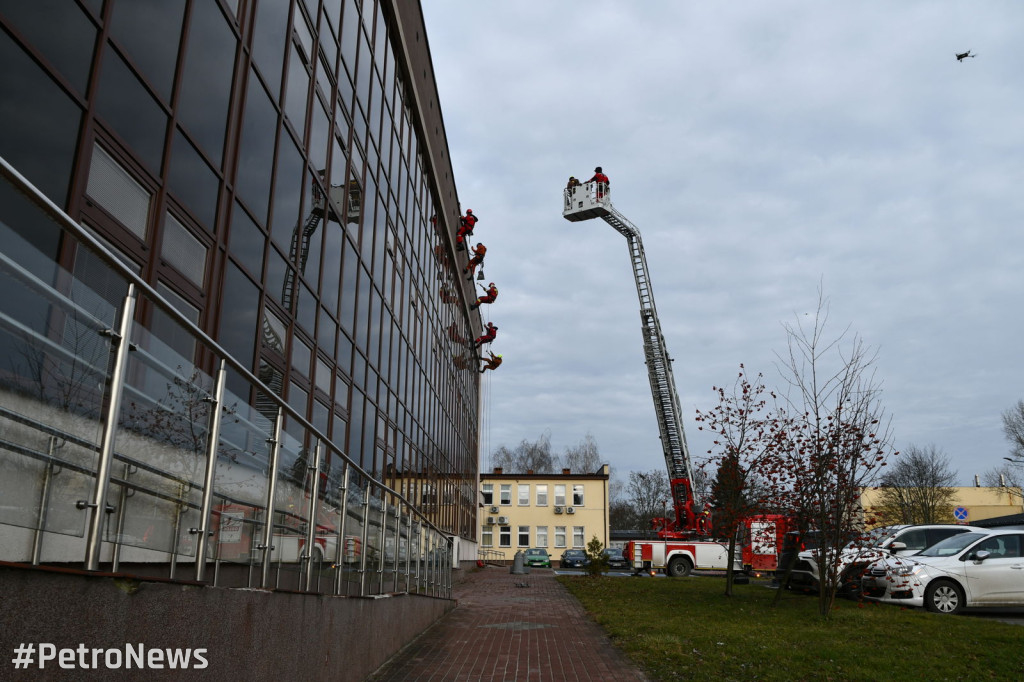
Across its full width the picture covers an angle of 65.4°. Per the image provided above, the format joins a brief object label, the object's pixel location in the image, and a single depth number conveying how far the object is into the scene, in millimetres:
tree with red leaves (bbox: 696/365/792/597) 16906
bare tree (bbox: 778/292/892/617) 13969
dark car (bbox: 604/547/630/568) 45781
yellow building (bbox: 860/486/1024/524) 76062
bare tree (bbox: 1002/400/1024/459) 50656
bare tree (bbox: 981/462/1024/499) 66225
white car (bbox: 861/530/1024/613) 14289
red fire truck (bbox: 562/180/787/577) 30891
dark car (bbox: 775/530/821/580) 15127
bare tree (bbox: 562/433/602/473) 94375
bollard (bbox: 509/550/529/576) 36594
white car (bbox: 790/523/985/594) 14352
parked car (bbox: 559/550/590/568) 47594
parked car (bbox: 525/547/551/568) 48844
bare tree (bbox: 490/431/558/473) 99062
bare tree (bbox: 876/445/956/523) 62312
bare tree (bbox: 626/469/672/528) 88750
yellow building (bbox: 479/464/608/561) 63906
